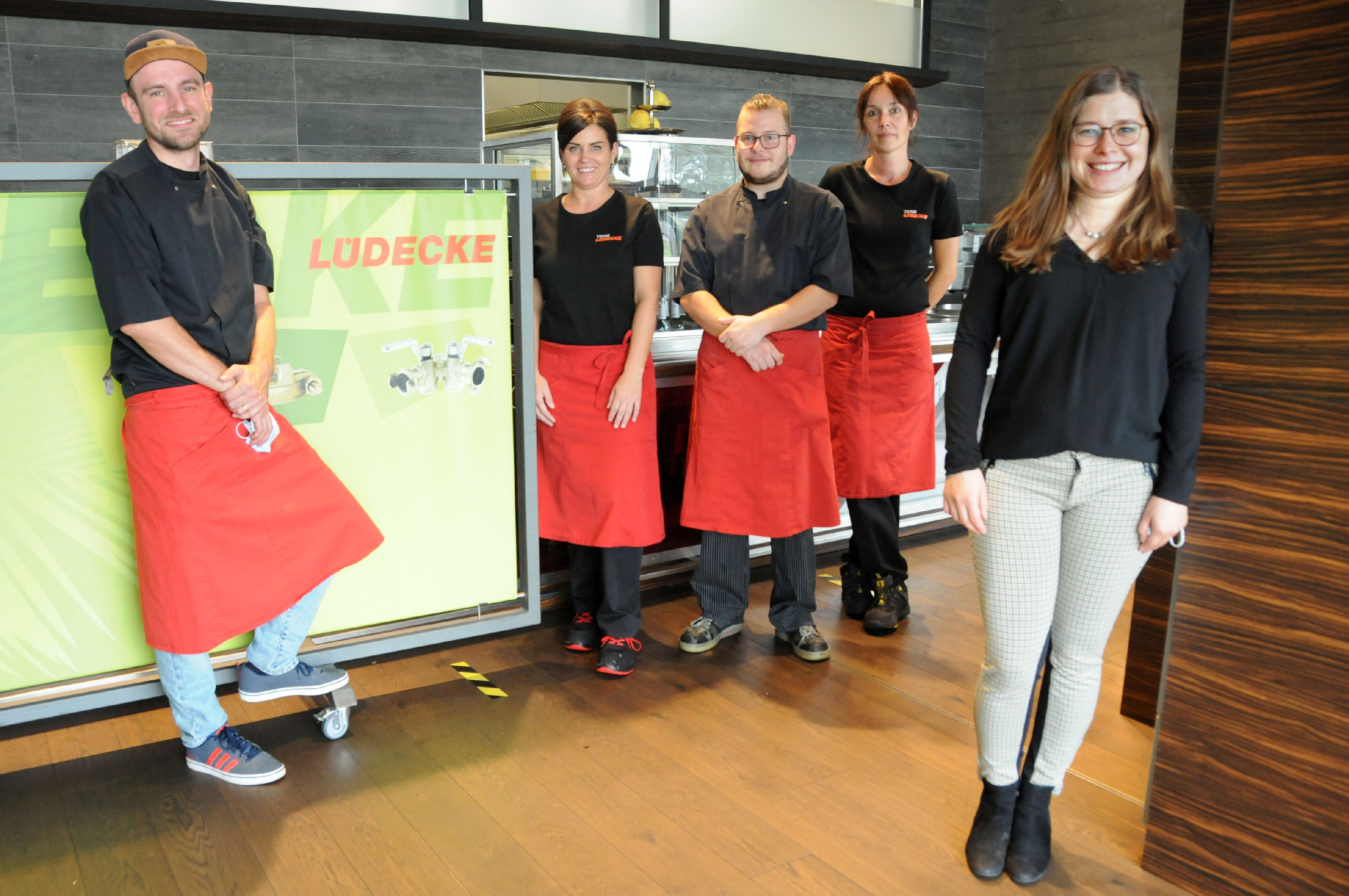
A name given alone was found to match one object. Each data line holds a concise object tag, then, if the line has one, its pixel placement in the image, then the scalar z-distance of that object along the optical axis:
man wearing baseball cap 2.00
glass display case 4.31
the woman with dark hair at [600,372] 2.71
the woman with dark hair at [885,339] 3.00
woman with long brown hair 1.70
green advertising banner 2.13
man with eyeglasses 2.73
